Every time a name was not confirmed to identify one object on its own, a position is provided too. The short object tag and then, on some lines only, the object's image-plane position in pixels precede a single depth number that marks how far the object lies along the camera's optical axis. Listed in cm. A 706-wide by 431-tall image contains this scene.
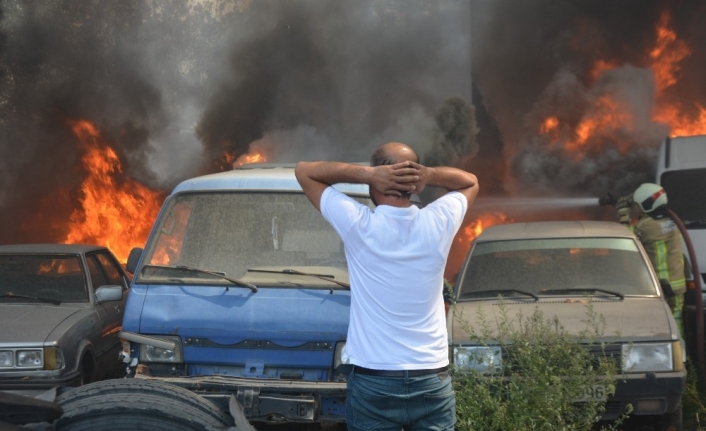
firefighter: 779
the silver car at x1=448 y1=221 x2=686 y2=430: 542
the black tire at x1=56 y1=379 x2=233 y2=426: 287
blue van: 476
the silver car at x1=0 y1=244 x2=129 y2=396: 621
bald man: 308
